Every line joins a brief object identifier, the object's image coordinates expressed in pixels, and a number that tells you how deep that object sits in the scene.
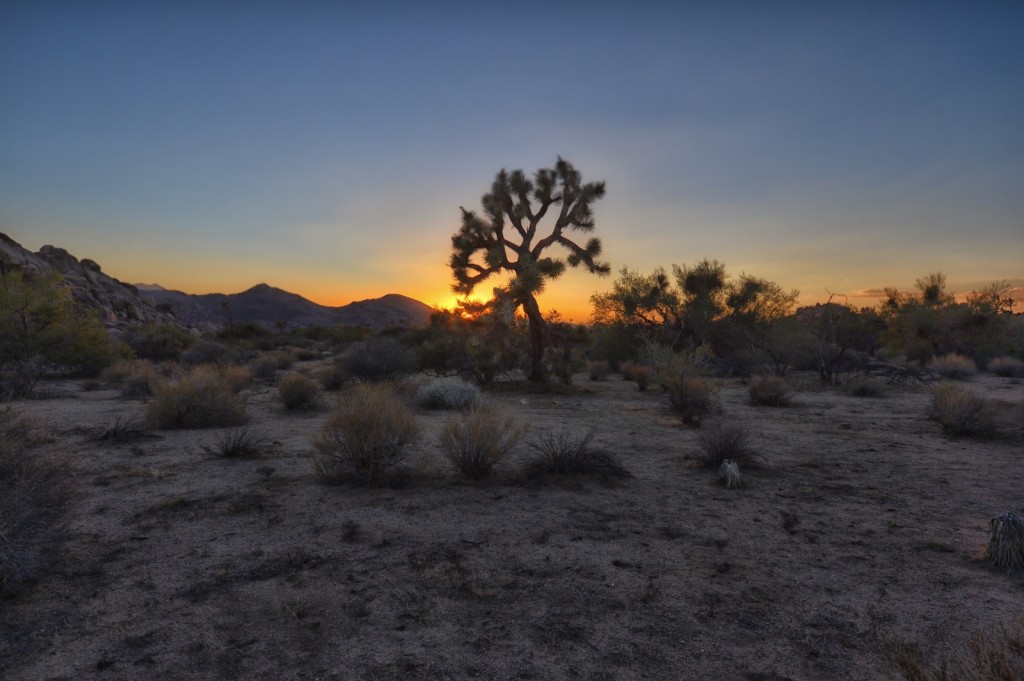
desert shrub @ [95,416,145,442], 8.63
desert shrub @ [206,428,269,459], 7.67
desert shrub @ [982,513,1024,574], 4.07
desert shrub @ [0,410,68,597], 3.73
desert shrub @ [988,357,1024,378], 20.80
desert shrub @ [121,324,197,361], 25.83
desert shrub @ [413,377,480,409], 13.21
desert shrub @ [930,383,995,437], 9.32
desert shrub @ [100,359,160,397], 14.26
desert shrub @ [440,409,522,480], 6.66
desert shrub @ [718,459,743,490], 6.45
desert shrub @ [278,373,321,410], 12.26
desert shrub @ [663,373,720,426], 11.98
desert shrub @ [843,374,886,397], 15.64
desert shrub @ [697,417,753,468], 7.31
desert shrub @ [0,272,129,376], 15.62
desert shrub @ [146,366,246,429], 9.75
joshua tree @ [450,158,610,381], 17.50
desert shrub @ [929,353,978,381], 20.97
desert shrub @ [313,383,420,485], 6.43
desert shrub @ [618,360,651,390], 18.77
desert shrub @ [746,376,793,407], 14.05
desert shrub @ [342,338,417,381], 17.61
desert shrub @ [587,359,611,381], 23.25
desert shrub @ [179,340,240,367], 22.67
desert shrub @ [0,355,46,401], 12.39
